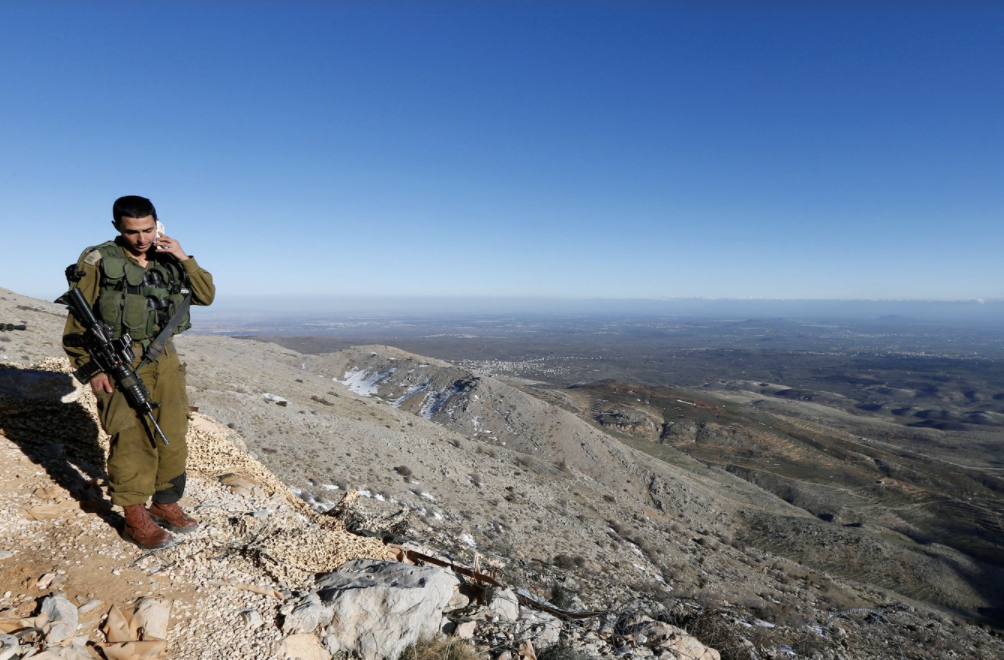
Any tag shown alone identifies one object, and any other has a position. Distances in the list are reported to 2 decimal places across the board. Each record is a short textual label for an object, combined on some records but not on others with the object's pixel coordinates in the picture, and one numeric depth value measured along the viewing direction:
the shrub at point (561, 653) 5.61
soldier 4.61
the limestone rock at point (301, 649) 4.05
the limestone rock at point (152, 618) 3.83
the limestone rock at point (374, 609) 4.55
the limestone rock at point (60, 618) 3.51
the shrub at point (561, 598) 9.02
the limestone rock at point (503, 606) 6.00
